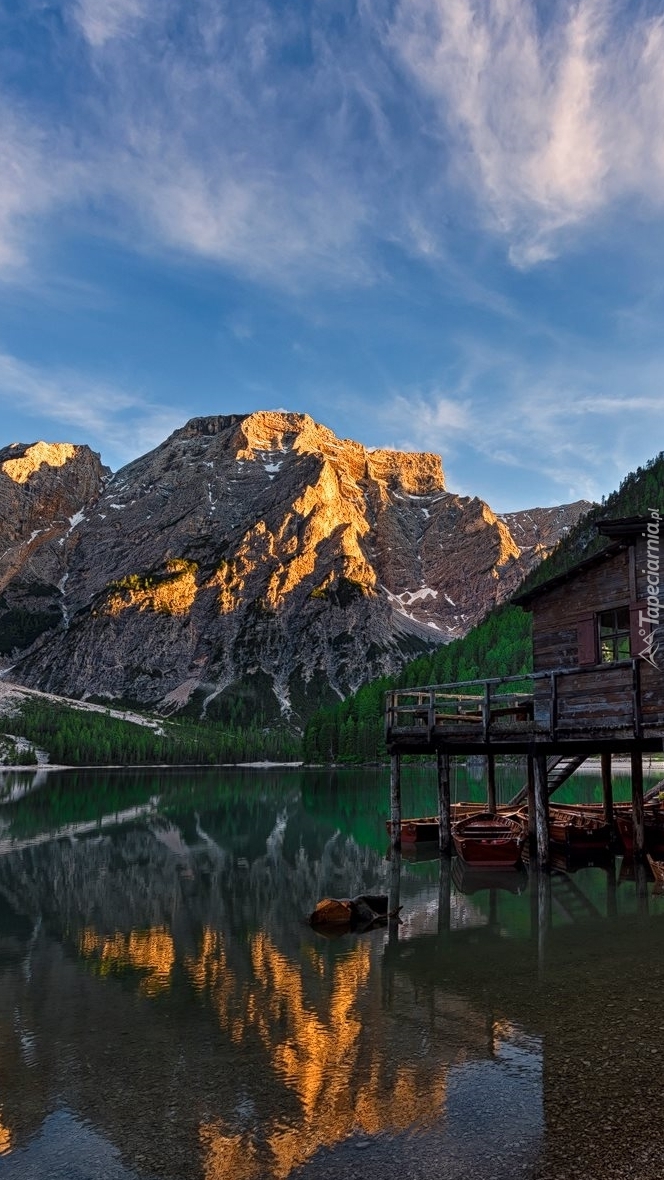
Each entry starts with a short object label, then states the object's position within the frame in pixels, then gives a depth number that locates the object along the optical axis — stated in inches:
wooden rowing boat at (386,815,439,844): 1631.4
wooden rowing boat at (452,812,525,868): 1250.0
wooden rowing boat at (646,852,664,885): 1045.8
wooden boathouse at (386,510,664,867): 1036.5
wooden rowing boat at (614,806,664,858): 1263.5
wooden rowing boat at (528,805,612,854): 1296.8
